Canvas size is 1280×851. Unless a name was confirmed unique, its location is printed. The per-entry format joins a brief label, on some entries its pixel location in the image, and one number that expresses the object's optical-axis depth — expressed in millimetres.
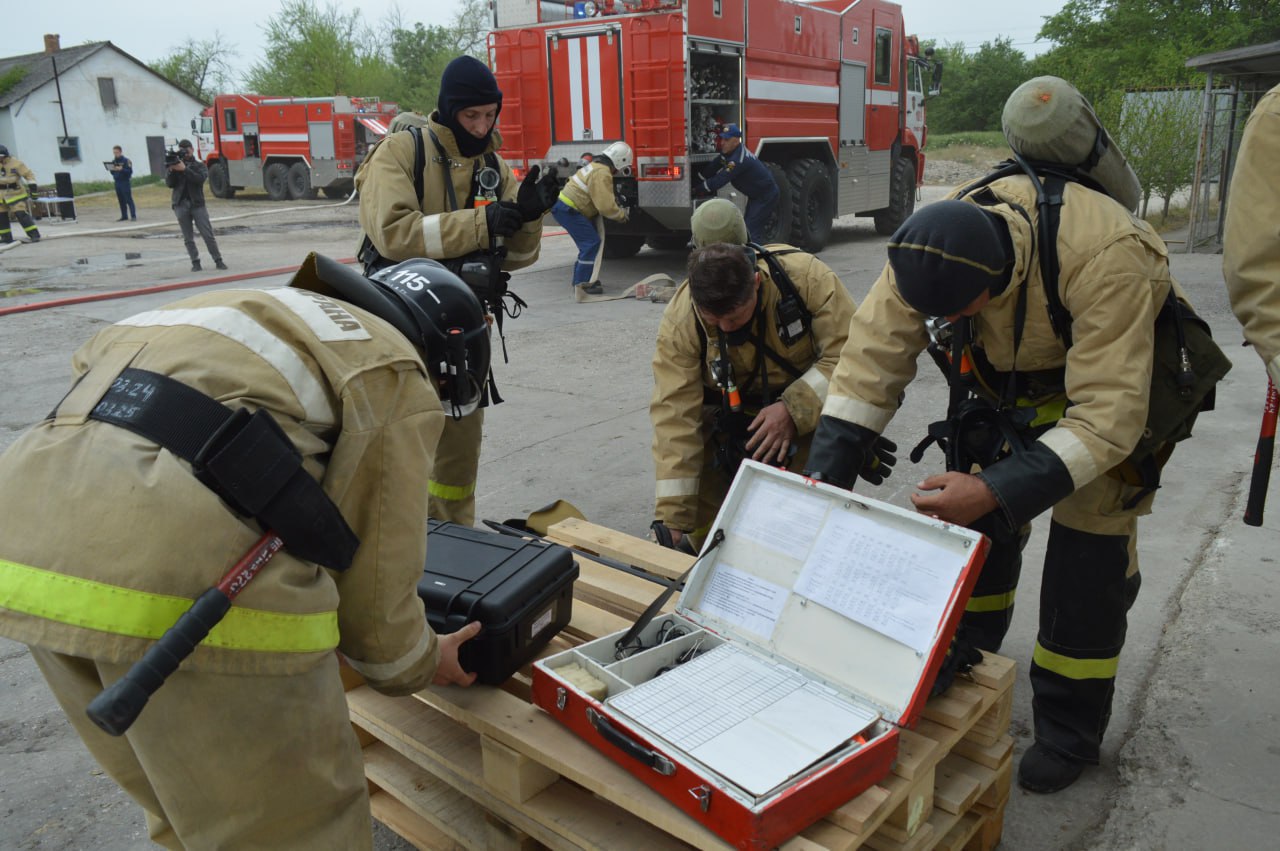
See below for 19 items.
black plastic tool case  2160
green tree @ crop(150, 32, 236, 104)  56438
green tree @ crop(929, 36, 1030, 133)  46750
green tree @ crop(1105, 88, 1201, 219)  14180
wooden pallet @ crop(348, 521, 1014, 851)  1841
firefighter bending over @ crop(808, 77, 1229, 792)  2166
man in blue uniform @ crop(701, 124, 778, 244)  10039
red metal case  1714
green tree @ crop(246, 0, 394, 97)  46500
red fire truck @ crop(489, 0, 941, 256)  9852
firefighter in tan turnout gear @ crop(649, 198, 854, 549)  3289
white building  39969
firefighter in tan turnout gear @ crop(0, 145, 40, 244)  17672
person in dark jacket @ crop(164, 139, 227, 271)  12500
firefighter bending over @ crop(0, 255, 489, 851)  1423
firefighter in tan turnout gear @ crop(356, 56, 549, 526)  3857
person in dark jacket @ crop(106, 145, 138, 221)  22953
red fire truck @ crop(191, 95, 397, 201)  24703
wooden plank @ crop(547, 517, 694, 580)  2873
